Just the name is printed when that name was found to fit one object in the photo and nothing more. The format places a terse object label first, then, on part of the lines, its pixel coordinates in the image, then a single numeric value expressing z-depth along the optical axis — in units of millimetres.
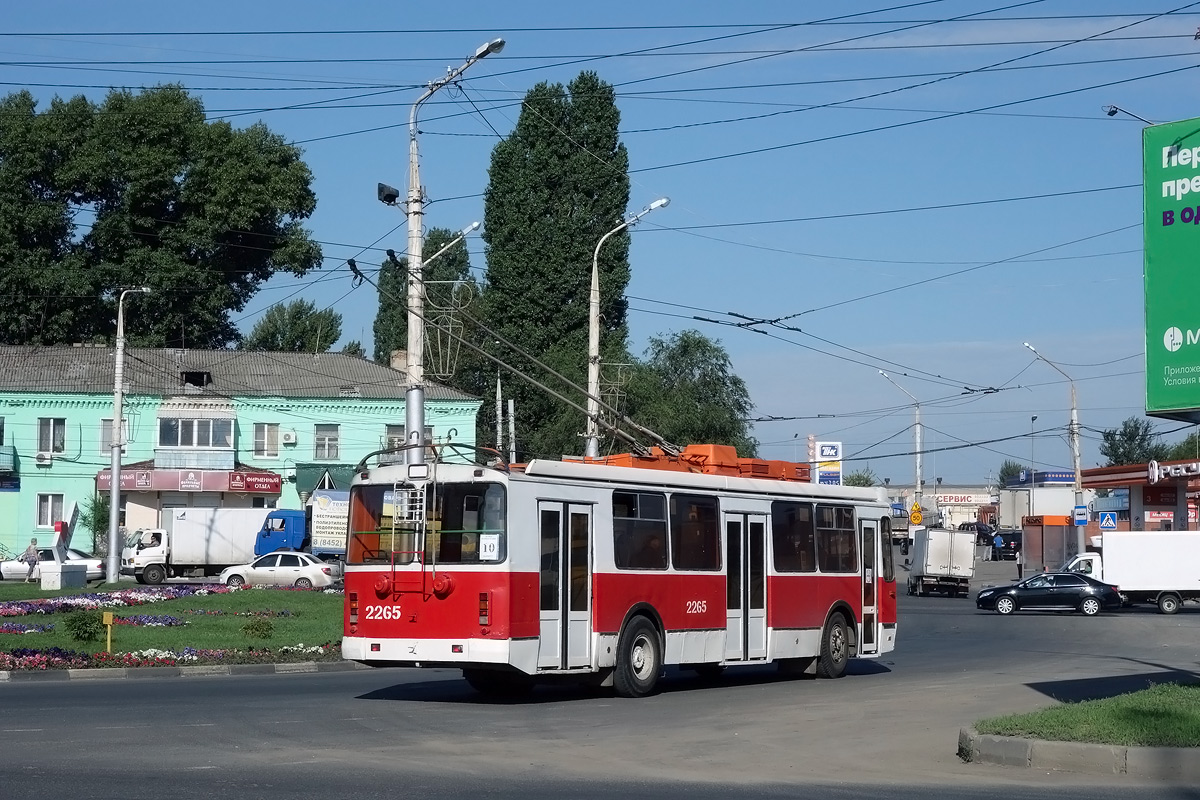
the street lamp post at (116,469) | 41969
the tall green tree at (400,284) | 81288
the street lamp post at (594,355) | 26844
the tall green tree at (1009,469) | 190750
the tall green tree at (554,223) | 66500
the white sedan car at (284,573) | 47031
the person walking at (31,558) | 51875
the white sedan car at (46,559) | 52406
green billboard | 13953
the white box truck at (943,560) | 56469
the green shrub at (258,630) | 25438
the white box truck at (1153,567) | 45531
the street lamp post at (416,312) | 21781
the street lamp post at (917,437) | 65125
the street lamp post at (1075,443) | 55969
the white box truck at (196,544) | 56500
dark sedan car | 44844
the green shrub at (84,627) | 23422
